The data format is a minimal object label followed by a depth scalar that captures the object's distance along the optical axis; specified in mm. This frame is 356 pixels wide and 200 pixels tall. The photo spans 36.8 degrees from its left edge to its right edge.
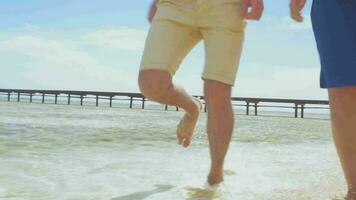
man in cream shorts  2768
